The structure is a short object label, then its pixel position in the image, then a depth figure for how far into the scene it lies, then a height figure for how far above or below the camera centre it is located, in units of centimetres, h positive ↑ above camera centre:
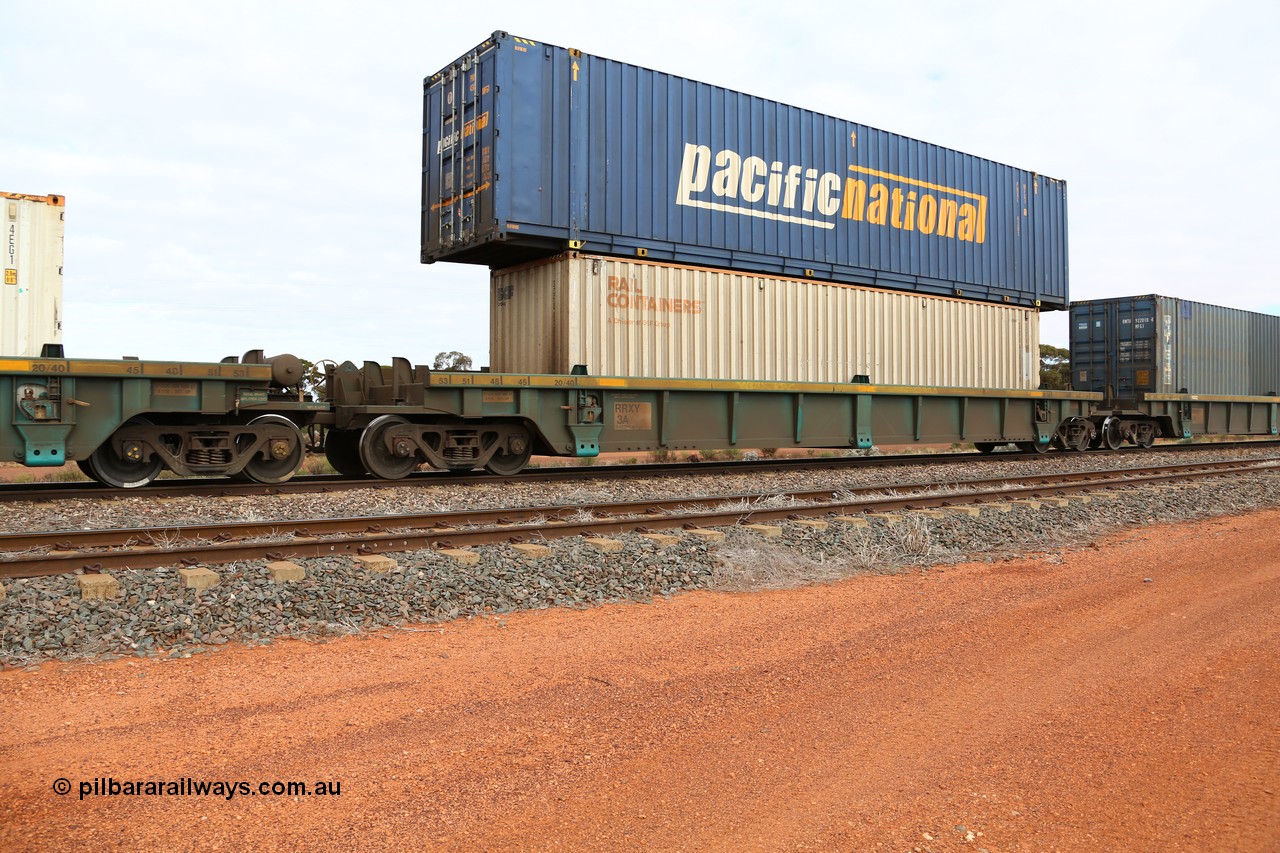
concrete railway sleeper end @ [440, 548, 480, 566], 600 -93
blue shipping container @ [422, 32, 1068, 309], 1112 +366
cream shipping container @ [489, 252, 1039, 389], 1148 +151
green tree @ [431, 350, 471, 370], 2691 +220
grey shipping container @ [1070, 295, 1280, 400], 2127 +222
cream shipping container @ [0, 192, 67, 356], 1009 +173
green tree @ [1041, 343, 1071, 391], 3662 +306
